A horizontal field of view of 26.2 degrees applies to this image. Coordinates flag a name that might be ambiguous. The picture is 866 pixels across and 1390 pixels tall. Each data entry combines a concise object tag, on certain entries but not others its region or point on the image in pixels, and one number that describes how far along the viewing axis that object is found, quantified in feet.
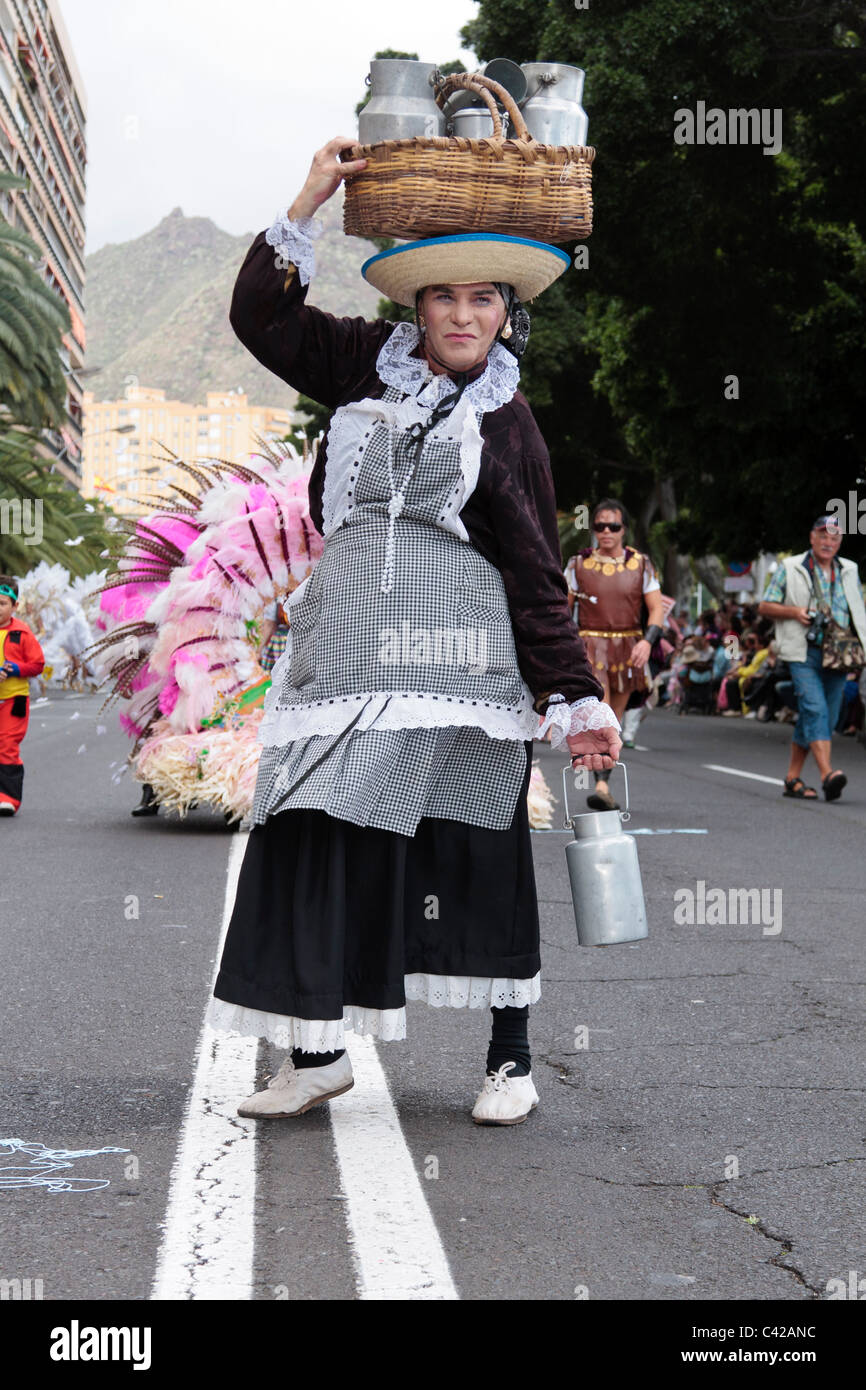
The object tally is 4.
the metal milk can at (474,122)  13.78
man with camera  41.86
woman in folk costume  13.76
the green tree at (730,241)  60.95
